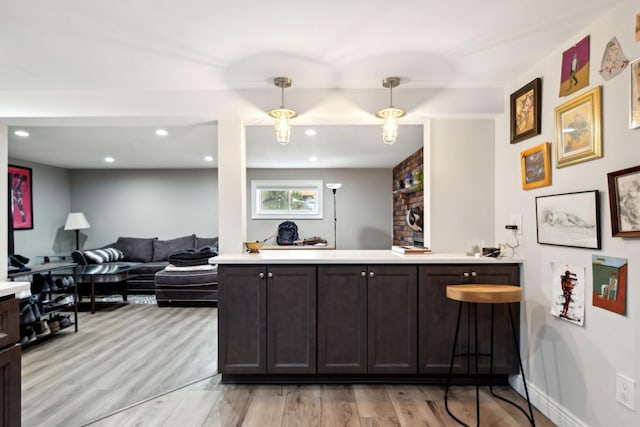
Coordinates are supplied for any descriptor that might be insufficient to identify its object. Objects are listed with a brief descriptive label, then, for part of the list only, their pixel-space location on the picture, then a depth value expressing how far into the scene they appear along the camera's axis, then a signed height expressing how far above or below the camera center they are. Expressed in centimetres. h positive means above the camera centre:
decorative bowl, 274 -25
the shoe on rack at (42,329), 327 -106
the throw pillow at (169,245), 619 -53
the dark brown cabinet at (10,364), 137 -59
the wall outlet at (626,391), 153 -80
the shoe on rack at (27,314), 306 -87
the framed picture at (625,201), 149 +6
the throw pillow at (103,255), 537 -63
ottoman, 471 -97
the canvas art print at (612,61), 159 +72
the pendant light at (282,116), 246 +72
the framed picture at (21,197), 535 +31
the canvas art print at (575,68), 181 +79
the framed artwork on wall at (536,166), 207 +30
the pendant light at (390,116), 242 +70
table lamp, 617 -12
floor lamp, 688 -20
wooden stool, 196 -46
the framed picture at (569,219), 174 -3
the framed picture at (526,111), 217 +68
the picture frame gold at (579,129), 171 +45
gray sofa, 612 -55
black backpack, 654 -33
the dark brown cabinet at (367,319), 237 -71
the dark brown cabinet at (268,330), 238 -78
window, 683 +32
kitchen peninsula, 237 -69
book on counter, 257 -26
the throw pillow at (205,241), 625 -46
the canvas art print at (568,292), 183 -43
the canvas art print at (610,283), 157 -33
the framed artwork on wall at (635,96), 149 +51
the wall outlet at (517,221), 237 -5
